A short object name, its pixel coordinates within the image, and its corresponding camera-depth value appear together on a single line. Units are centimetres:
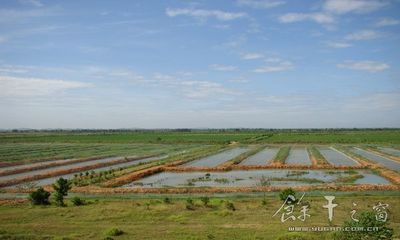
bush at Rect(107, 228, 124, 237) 1201
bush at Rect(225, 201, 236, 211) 1530
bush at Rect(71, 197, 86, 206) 1675
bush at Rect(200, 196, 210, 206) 1606
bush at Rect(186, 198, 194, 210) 1569
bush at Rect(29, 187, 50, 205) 1702
